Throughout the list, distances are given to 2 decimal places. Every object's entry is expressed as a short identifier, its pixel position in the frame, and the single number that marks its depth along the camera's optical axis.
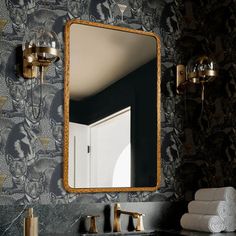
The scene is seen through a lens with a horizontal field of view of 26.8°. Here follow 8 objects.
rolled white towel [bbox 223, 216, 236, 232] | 2.87
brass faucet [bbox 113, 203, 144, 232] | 2.91
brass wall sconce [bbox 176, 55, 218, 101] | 3.12
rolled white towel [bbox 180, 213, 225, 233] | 2.80
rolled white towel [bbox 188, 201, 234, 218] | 2.85
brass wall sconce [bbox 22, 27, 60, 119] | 2.68
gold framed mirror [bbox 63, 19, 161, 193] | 2.89
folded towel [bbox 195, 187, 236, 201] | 2.90
